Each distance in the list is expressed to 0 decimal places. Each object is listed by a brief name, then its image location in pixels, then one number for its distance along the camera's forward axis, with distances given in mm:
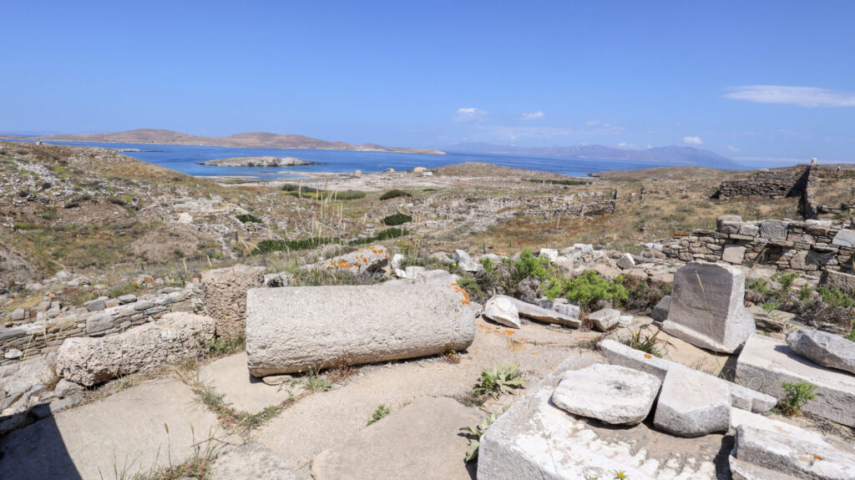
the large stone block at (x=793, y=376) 3629
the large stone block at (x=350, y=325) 4309
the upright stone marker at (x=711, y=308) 5137
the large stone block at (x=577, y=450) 2402
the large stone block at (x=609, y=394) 2736
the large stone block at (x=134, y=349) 4570
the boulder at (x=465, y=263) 8181
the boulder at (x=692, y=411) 2691
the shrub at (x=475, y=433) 3029
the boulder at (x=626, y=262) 9508
